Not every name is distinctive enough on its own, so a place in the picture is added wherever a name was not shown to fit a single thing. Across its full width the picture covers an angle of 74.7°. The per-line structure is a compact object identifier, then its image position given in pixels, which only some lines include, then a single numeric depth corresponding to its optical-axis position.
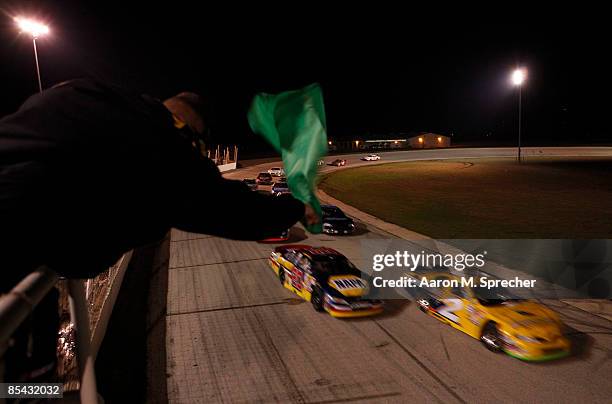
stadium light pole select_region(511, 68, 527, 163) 57.59
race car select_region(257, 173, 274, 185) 45.44
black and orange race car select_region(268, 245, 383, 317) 11.23
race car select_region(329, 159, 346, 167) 69.44
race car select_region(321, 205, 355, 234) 21.45
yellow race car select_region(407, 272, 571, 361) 9.09
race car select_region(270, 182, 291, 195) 30.47
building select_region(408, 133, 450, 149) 122.31
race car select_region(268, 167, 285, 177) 53.72
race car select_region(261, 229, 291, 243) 19.83
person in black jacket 1.00
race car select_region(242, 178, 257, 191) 35.26
